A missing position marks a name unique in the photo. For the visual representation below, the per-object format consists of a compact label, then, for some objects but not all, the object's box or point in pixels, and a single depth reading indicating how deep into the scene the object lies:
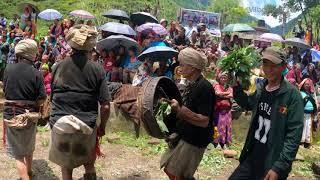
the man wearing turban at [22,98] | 5.45
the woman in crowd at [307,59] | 13.97
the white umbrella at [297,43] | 14.23
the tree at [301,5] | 44.84
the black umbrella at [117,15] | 15.19
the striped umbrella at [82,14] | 17.23
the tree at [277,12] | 51.16
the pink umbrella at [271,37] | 15.45
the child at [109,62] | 10.45
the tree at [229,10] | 64.81
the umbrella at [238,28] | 17.67
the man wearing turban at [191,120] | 4.28
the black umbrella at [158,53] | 9.98
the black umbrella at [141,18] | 14.06
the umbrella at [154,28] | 12.20
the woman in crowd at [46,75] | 9.57
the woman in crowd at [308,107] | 10.02
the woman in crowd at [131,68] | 10.33
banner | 22.45
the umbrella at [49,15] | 17.59
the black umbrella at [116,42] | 11.19
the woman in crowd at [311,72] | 12.62
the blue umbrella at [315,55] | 14.48
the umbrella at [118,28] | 12.13
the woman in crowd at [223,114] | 8.48
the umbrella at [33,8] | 15.23
